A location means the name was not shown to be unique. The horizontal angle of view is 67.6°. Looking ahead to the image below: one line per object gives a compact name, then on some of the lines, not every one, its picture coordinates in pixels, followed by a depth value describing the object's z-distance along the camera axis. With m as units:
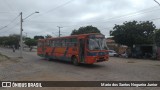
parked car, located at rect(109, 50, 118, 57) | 23.65
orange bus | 9.96
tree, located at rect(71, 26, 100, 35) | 33.59
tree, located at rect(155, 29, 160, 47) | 20.06
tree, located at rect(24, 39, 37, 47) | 46.39
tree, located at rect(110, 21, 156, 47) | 21.69
